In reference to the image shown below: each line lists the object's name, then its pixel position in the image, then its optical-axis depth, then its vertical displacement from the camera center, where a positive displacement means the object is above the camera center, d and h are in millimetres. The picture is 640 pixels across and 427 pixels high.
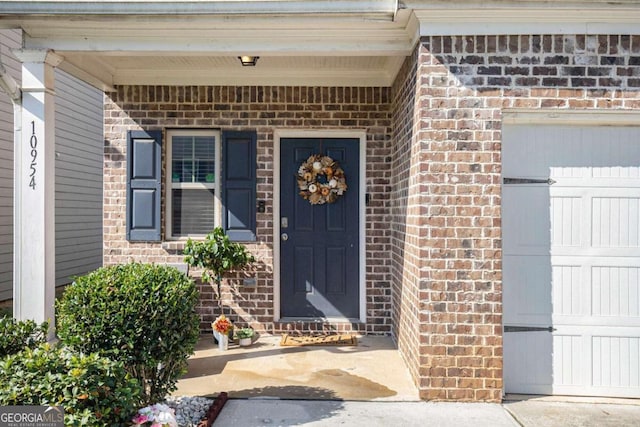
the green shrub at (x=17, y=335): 2895 -800
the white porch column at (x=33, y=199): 3859 +107
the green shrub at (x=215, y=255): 4840 -456
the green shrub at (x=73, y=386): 2365 -920
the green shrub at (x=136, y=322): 2852 -699
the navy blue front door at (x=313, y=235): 5262 -265
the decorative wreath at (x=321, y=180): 5164 +361
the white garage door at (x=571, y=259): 3621 -372
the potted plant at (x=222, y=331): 4715 -1230
